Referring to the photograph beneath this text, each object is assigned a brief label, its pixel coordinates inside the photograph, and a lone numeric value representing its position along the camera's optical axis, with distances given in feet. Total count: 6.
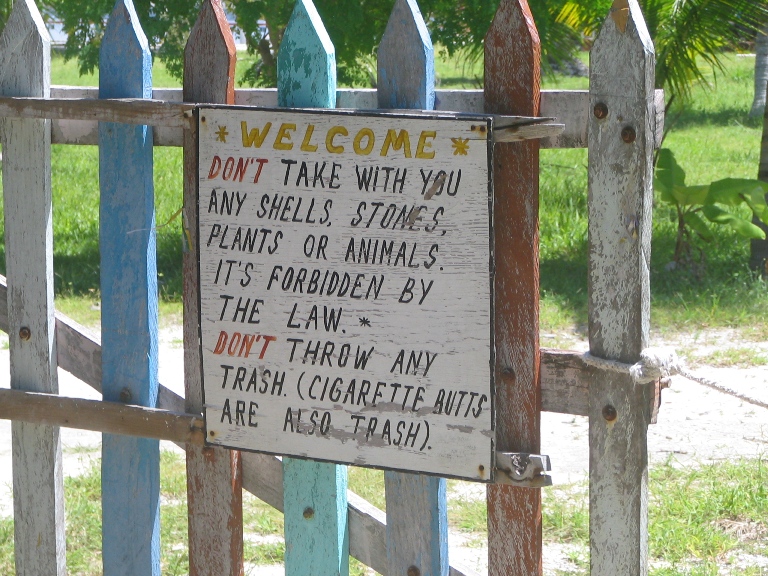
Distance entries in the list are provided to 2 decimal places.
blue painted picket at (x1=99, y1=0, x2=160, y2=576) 16.01
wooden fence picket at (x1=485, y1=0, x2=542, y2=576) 13.57
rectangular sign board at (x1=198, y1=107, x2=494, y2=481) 13.74
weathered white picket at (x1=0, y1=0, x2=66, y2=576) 16.74
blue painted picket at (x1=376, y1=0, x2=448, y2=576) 14.10
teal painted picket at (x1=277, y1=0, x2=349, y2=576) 14.70
